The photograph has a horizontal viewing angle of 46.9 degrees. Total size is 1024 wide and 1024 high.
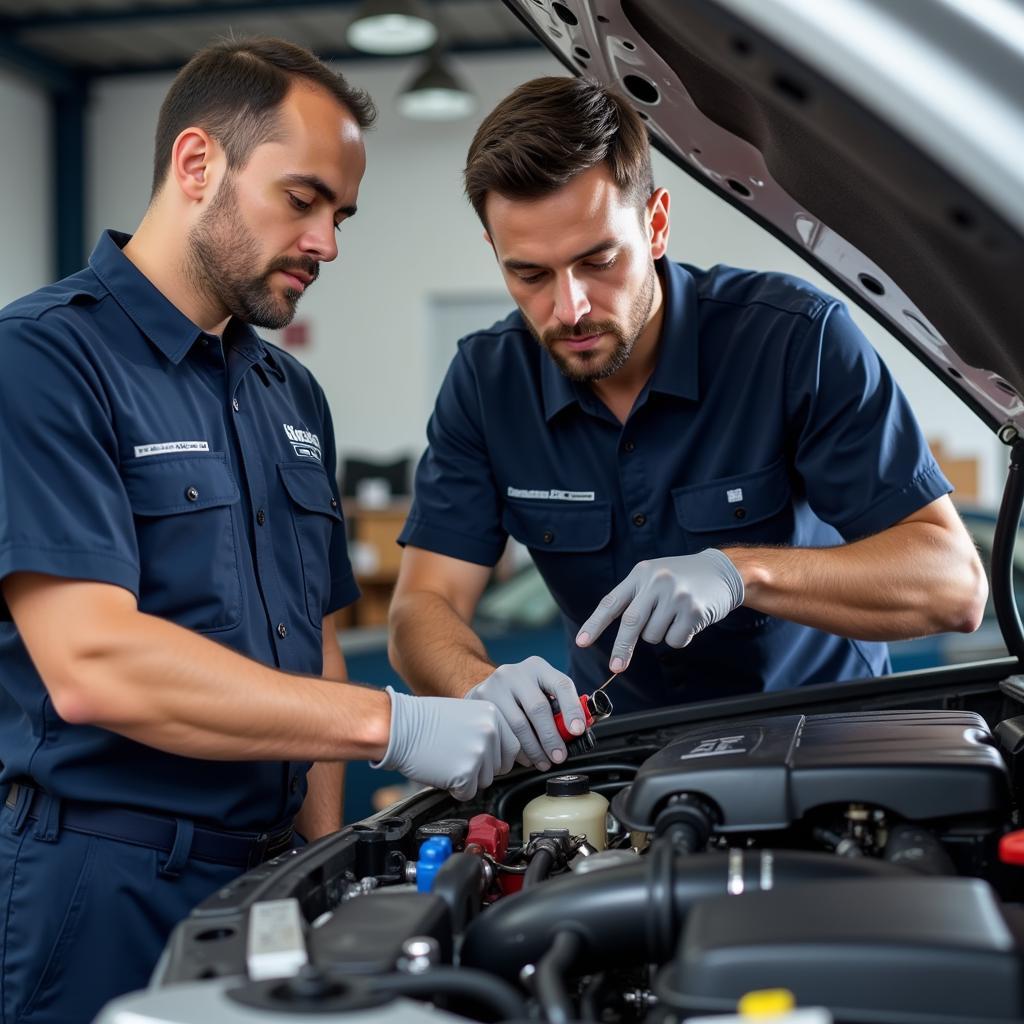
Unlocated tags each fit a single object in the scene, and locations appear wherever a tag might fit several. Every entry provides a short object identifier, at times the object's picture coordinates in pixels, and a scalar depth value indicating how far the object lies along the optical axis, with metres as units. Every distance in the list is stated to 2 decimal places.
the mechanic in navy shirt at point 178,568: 1.11
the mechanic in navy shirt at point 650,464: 1.47
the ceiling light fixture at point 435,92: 5.96
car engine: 0.63
